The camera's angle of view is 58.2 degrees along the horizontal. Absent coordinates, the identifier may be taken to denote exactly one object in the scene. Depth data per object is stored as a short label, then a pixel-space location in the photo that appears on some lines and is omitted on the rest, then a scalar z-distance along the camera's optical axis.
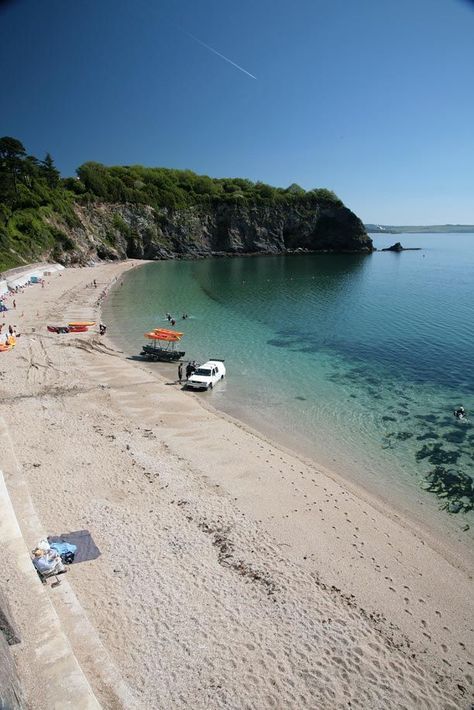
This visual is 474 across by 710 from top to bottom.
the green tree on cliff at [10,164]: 83.85
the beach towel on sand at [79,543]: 12.44
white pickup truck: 28.56
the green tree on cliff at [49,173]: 106.56
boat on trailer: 35.06
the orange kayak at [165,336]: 34.91
